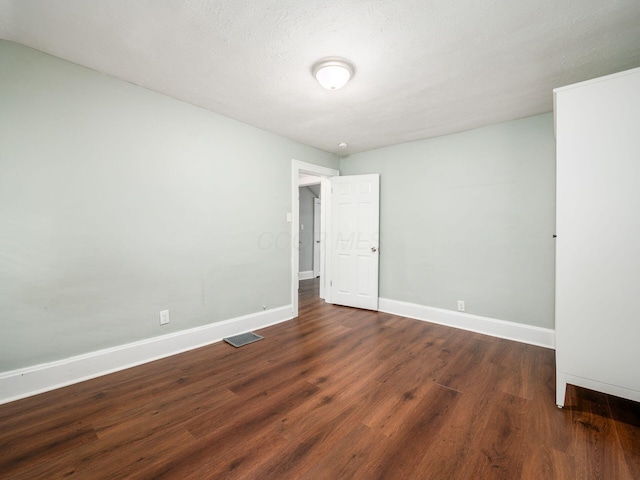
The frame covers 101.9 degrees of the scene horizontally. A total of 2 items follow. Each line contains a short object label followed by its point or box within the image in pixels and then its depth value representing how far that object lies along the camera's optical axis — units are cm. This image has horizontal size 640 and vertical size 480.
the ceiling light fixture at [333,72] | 194
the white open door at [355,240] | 404
